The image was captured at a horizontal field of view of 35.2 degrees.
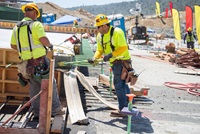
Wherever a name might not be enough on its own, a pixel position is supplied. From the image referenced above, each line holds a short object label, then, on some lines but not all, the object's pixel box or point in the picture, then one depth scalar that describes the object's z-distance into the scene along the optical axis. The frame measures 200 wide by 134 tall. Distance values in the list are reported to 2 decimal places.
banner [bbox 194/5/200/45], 17.97
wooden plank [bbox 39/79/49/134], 4.48
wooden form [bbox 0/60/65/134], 4.46
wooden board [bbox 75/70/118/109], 7.39
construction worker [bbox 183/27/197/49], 21.81
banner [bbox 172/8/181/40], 21.48
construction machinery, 30.39
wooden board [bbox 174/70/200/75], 13.60
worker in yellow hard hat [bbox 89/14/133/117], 6.10
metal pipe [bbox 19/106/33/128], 5.18
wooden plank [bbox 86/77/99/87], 8.50
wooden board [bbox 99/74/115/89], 8.89
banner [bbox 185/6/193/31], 20.22
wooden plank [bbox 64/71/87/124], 5.99
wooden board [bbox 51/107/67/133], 5.00
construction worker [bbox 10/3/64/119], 5.27
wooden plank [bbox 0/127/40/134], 4.72
